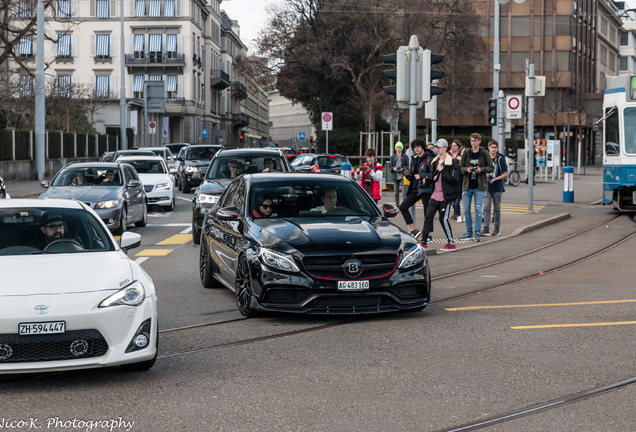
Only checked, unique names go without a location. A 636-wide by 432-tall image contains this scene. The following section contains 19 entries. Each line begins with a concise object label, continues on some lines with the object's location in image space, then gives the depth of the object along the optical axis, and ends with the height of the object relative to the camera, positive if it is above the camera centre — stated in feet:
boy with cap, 51.29 -1.09
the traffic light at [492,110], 98.37 +5.43
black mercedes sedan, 28.99 -2.78
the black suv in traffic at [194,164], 119.24 -0.04
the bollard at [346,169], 85.00 -0.43
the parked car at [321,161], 122.93 +0.37
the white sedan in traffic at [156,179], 87.10 -1.39
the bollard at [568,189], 99.10 -2.51
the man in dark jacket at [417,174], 53.26 -0.54
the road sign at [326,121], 137.08 +6.04
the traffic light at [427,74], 52.24 +4.82
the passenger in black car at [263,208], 33.24 -1.50
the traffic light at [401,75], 52.34 +4.77
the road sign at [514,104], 98.54 +6.07
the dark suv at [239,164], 60.34 -0.01
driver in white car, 25.12 -1.72
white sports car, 20.43 -3.14
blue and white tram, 77.92 +1.75
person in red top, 65.82 -0.75
